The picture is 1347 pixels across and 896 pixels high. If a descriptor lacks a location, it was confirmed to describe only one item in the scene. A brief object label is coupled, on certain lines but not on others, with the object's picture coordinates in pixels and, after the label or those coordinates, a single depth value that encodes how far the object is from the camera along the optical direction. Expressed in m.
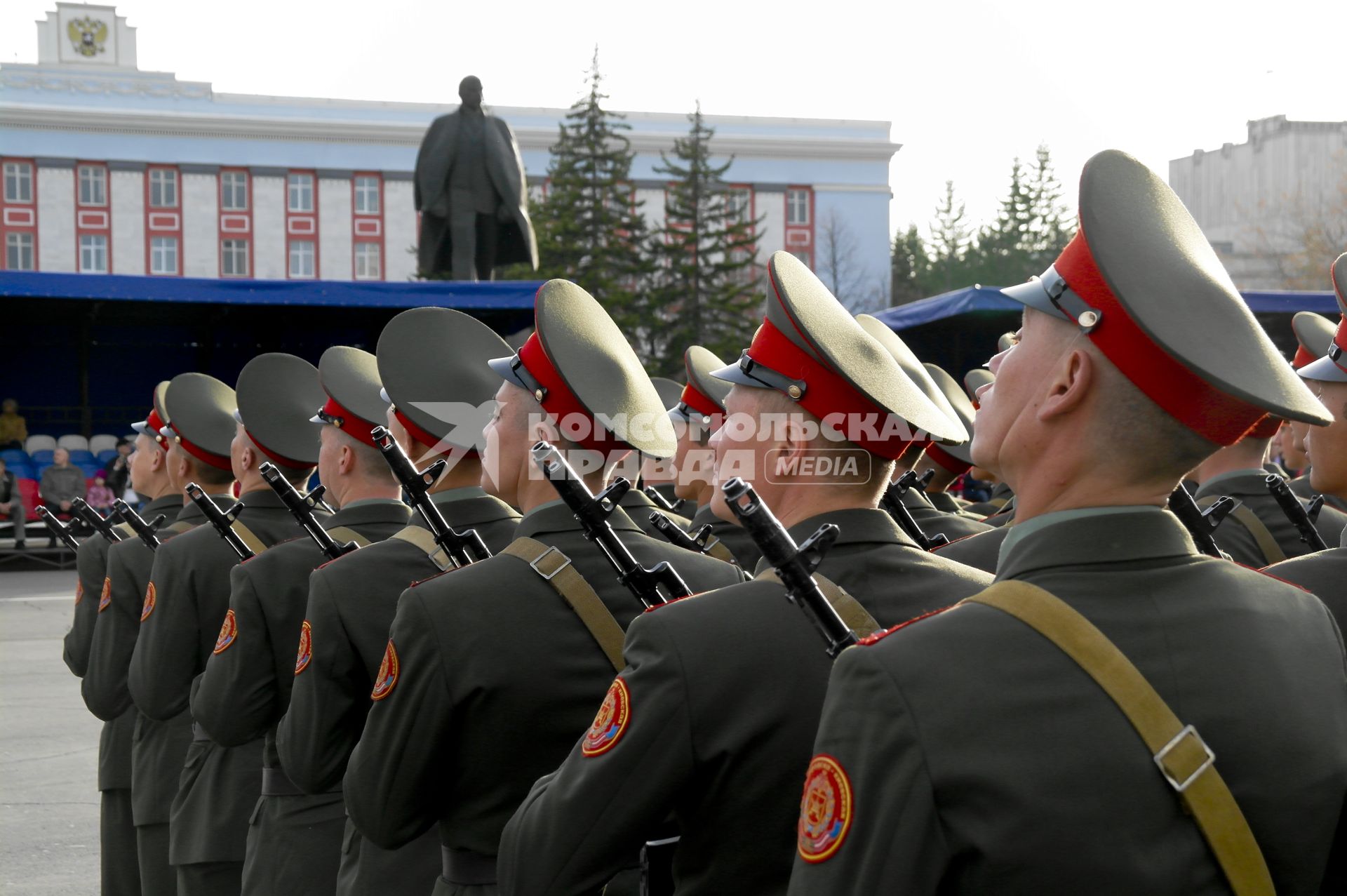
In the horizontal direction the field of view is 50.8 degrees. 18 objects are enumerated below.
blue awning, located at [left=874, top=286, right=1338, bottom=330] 14.15
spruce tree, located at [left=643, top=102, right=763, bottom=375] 37.81
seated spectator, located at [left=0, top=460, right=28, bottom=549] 16.59
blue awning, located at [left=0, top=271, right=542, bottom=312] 14.28
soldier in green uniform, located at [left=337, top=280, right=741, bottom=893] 2.68
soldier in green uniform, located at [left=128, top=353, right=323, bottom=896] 4.32
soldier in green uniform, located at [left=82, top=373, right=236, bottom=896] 4.88
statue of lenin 13.60
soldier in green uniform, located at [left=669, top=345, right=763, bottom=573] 6.05
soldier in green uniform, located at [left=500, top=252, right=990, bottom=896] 2.06
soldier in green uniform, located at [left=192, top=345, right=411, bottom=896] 3.71
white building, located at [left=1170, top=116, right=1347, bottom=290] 53.91
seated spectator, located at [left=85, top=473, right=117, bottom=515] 16.61
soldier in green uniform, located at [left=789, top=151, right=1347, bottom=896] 1.47
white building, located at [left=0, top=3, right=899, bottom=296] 51.47
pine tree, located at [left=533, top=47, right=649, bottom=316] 38.03
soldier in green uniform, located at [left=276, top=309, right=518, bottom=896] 3.18
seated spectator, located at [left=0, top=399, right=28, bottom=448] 16.34
